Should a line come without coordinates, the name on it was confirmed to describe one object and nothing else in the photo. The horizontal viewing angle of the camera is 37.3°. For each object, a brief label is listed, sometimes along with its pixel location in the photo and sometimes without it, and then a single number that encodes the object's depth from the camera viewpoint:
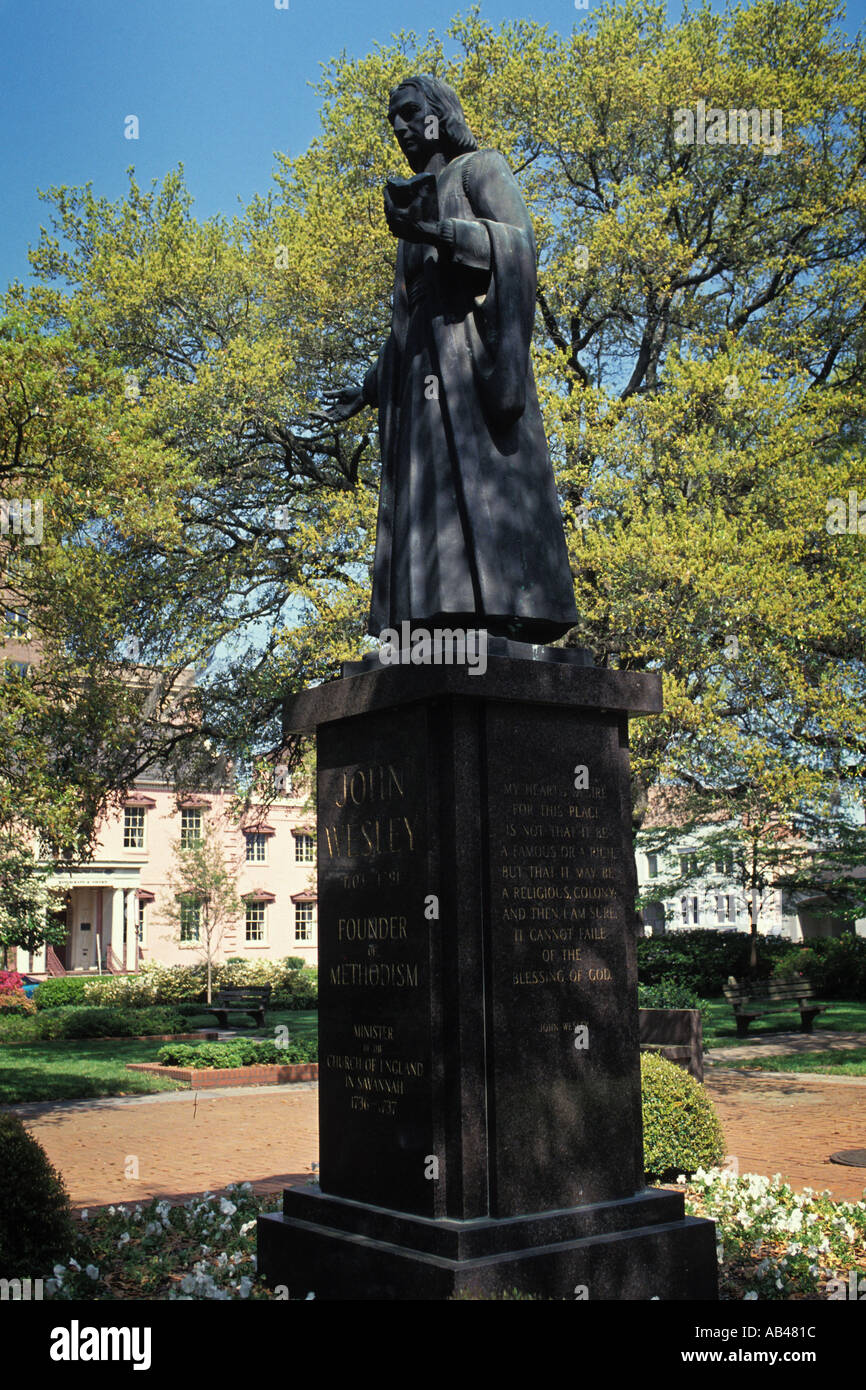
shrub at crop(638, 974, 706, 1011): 17.92
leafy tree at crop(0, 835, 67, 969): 31.59
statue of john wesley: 6.22
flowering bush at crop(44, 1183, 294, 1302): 6.08
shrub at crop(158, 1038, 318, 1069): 19.20
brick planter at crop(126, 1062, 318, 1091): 18.45
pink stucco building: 50.22
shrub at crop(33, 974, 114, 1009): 35.03
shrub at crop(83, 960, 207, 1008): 33.44
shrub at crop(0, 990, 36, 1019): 30.94
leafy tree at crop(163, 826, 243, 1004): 37.34
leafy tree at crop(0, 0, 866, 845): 16.11
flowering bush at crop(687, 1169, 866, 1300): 6.14
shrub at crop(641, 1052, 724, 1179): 8.70
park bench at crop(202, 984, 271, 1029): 27.48
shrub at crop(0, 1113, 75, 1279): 6.43
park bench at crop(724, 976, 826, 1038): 22.77
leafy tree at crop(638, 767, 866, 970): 27.67
